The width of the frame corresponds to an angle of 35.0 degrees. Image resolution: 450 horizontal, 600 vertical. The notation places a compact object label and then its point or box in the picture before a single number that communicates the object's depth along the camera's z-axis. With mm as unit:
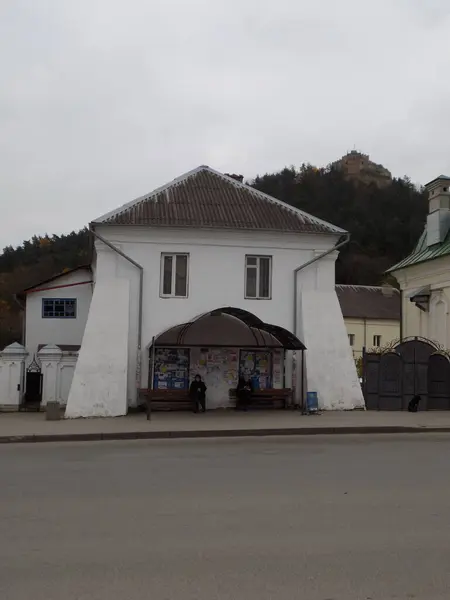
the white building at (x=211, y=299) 21109
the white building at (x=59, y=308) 28547
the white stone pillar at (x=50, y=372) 22500
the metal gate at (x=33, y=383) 23889
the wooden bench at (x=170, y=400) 21484
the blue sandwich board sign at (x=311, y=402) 20812
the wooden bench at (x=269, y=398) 22031
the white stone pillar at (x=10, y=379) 22312
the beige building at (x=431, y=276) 28359
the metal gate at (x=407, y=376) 23125
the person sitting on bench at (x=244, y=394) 21719
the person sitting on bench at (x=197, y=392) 21281
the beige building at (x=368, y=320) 64438
